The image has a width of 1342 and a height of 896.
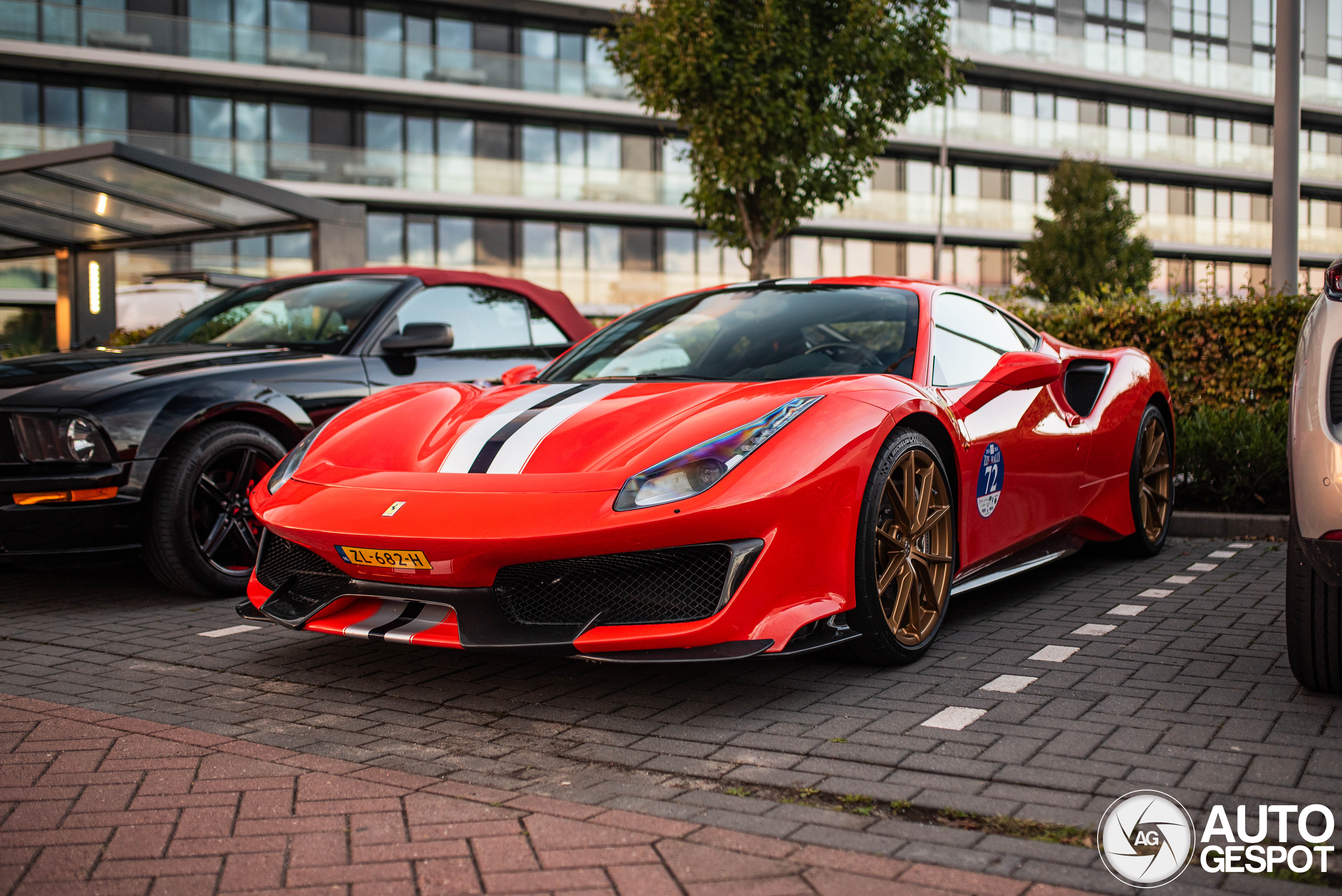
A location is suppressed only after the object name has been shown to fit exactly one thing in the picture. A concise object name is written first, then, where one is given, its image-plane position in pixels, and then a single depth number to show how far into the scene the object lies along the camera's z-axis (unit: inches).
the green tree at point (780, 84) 521.7
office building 1064.8
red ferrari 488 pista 124.0
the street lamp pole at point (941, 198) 1316.1
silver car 115.1
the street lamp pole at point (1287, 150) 319.0
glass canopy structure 375.2
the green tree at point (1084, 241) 1219.2
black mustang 183.9
